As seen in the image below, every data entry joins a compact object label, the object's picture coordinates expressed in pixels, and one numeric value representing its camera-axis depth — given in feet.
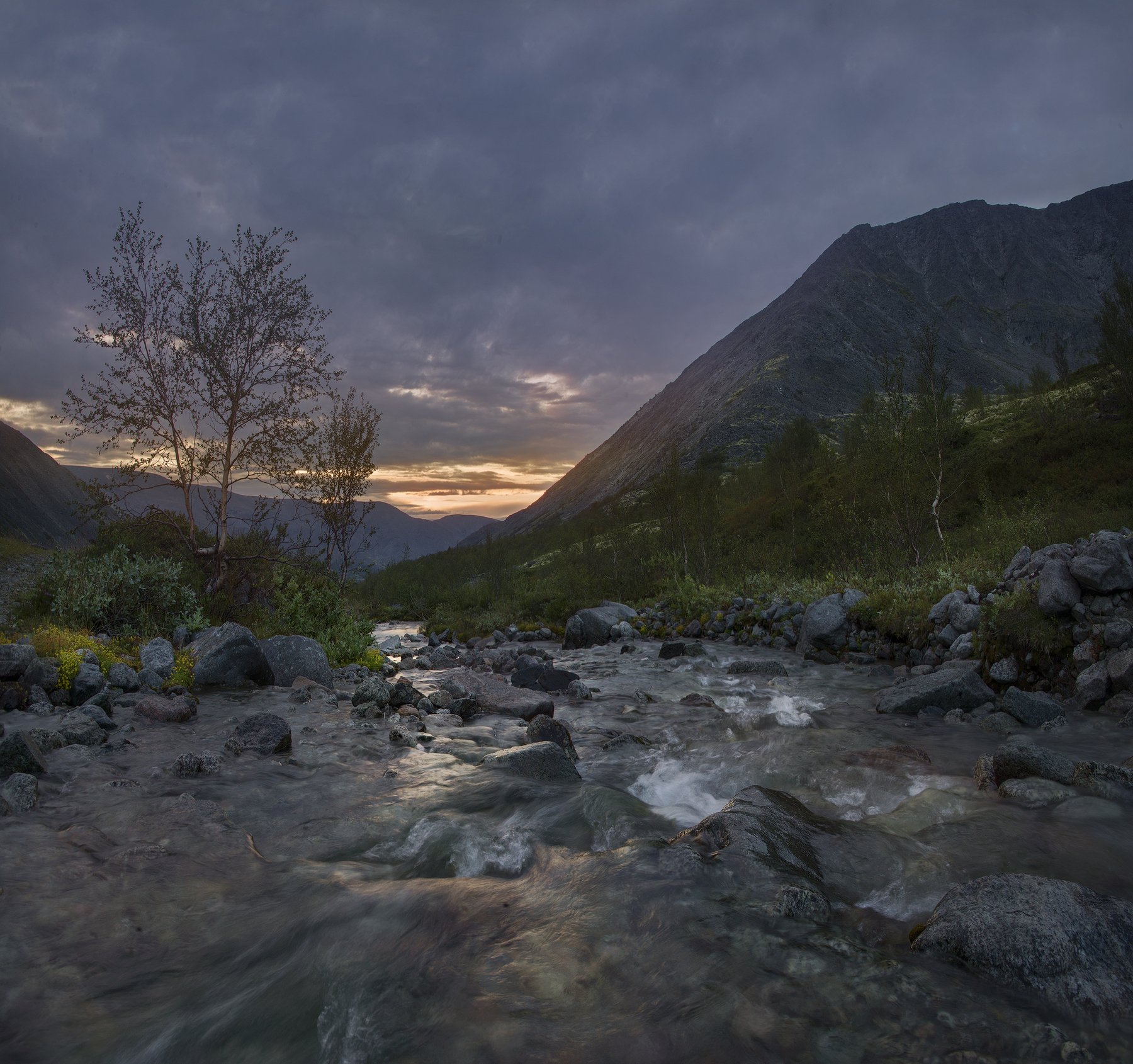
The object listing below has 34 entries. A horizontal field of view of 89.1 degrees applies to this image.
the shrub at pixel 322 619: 40.73
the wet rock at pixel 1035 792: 14.64
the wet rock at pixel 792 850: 11.14
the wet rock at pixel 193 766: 17.35
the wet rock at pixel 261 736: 19.94
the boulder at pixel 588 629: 56.08
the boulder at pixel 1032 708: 23.18
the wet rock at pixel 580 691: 32.89
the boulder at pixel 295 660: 33.09
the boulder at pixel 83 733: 19.21
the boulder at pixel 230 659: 30.48
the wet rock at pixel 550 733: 21.81
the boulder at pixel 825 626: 41.65
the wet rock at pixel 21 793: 14.03
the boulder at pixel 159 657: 28.86
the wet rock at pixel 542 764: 18.51
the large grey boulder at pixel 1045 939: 7.79
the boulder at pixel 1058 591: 27.09
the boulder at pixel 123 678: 26.78
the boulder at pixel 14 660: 24.13
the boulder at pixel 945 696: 25.89
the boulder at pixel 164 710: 23.44
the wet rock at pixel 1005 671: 27.58
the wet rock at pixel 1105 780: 14.76
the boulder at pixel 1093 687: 24.04
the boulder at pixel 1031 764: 15.52
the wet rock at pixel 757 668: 36.99
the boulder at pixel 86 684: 24.84
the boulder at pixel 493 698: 28.09
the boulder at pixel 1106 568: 26.17
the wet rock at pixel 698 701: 29.54
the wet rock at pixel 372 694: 27.37
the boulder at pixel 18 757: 15.79
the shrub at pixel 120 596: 35.04
